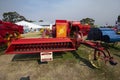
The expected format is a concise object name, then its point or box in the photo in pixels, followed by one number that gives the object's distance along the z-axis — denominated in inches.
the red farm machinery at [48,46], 116.6
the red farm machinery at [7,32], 170.8
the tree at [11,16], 1784.7
